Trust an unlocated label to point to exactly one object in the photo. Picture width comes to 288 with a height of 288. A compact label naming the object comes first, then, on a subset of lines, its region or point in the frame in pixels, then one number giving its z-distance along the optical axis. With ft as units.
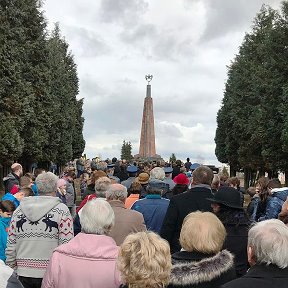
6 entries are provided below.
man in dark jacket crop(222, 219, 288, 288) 6.78
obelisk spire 114.74
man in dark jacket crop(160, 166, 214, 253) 12.62
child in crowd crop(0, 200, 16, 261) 12.78
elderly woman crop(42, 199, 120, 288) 8.27
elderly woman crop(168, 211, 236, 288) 7.72
